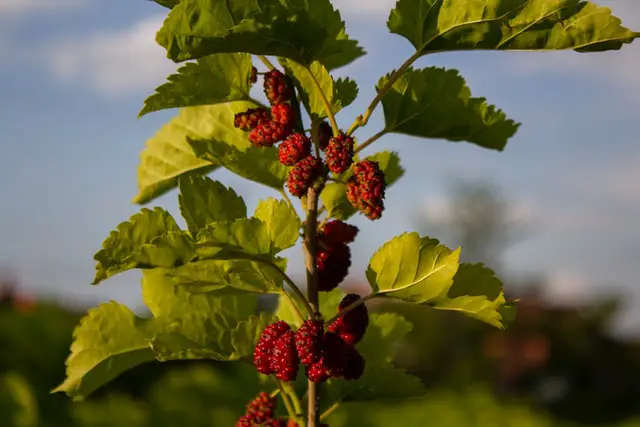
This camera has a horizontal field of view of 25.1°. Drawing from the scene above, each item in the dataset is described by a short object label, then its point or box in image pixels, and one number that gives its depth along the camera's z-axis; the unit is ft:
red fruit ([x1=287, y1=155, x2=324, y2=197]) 1.88
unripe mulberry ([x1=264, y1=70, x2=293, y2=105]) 1.95
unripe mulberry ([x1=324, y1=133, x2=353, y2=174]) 1.86
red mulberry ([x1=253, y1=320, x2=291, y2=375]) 1.94
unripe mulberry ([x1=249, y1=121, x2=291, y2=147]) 1.94
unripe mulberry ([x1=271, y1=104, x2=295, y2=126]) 1.94
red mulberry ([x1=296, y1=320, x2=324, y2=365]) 1.88
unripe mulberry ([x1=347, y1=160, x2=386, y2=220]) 1.88
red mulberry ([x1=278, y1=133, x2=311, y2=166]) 1.90
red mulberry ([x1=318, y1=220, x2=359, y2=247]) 1.99
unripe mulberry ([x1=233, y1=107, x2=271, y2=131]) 1.98
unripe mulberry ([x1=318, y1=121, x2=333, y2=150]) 1.96
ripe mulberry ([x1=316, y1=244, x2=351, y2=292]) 1.99
